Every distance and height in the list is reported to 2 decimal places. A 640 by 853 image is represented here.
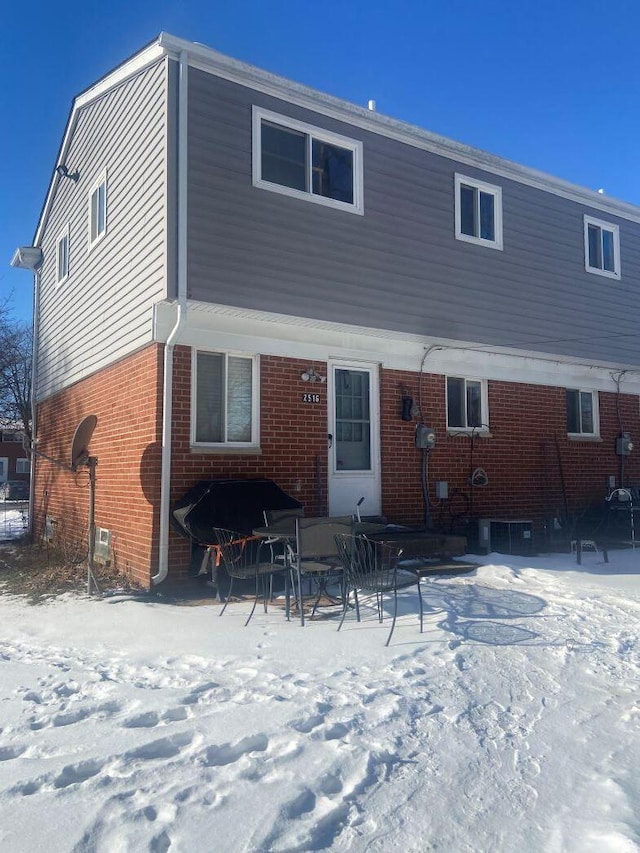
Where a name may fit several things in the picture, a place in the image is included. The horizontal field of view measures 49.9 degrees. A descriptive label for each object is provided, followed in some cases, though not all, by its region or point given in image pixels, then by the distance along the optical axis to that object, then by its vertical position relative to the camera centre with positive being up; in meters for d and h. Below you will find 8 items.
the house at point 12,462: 48.84 +0.28
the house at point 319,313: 7.97 +2.12
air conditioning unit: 9.82 -1.01
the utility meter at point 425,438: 9.78 +0.39
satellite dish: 8.04 +0.32
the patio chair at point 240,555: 6.37 -0.95
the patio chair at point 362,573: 5.70 -0.96
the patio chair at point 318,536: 6.04 -0.62
